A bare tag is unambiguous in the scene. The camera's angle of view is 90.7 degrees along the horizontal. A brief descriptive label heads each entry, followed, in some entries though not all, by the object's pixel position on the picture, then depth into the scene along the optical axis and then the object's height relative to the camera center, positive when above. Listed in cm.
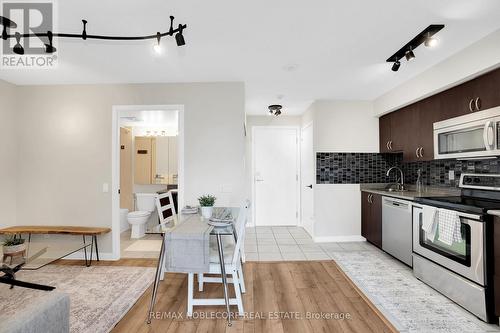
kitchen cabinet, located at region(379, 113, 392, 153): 398 +60
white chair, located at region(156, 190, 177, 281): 270 -43
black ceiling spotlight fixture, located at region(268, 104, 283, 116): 445 +112
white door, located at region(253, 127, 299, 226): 537 -27
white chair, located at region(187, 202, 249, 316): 209 -83
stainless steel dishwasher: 298 -77
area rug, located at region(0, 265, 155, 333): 210 -125
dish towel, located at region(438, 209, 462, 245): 222 -54
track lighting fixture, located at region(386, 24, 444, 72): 211 +118
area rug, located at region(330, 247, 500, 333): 200 -126
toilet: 440 -78
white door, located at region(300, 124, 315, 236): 450 -15
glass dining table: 202 -52
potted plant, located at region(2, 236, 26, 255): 218 -67
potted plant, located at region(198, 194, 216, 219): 257 -38
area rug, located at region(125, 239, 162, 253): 386 -123
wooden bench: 315 -77
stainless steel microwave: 221 +34
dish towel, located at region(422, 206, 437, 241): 248 -54
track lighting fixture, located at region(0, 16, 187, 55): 186 +109
